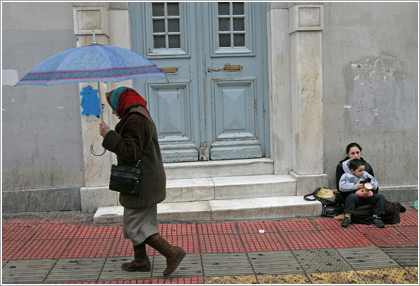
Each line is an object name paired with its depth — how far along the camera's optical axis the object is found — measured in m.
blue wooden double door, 6.48
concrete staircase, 5.83
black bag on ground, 6.01
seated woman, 6.11
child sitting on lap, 5.73
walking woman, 3.90
